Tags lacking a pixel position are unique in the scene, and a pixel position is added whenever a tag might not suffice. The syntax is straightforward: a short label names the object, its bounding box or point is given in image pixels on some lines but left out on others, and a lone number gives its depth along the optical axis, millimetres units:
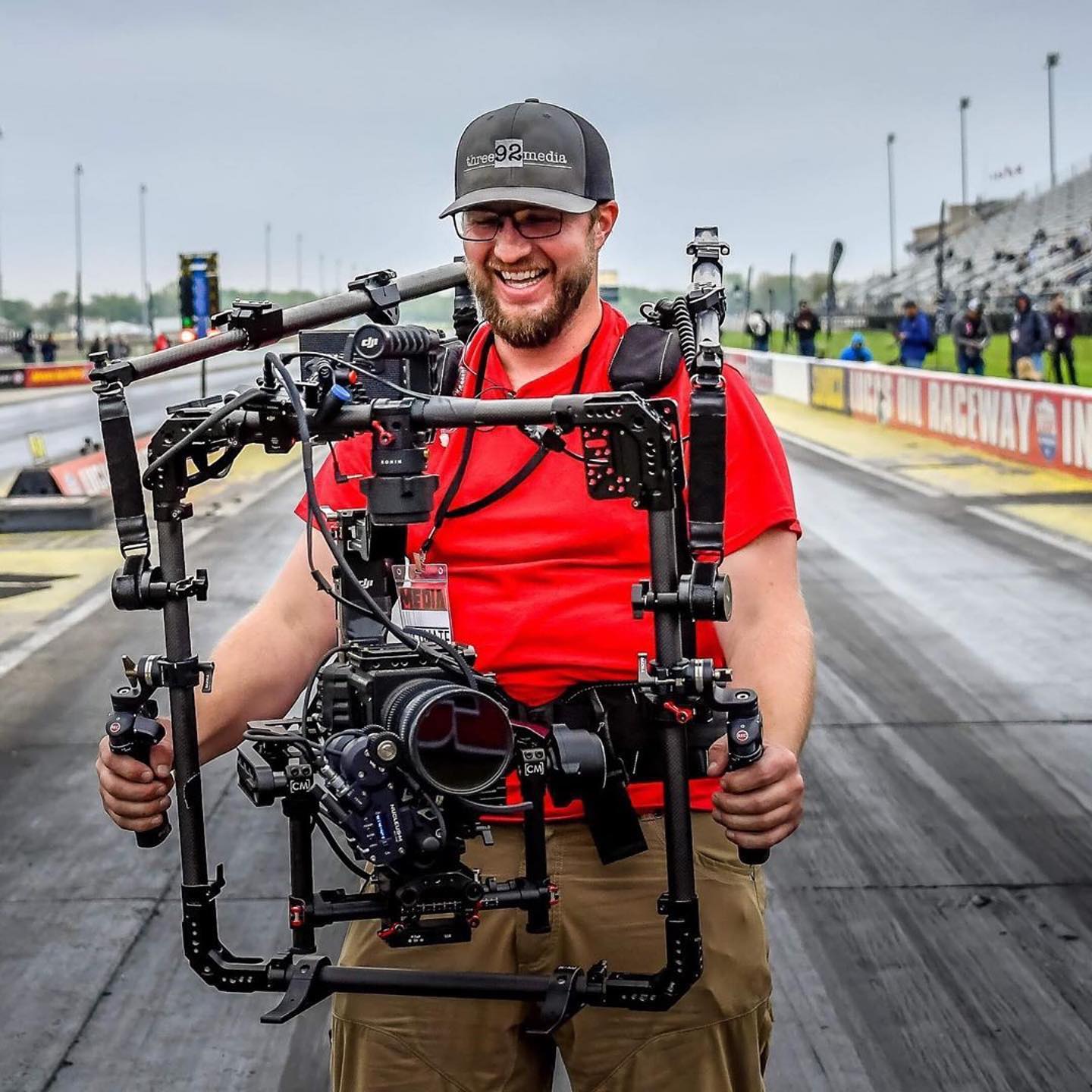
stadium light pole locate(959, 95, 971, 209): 103750
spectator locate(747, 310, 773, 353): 39366
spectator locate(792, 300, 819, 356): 42750
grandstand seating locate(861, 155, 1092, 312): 75688
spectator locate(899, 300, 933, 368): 32188
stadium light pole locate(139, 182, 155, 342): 126519
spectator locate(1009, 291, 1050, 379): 29312
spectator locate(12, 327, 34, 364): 74312
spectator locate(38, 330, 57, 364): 80394
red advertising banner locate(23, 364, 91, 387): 64750
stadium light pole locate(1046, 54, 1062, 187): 100188
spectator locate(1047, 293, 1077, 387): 31672
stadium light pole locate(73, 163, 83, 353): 99188
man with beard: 2908
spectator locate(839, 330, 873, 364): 35250
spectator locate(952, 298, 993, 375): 32750
